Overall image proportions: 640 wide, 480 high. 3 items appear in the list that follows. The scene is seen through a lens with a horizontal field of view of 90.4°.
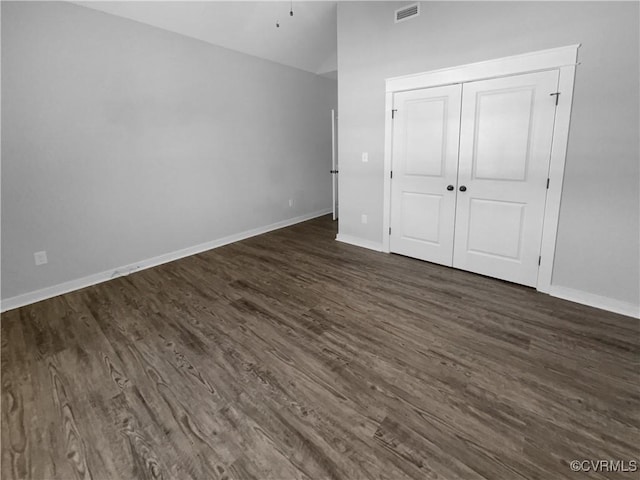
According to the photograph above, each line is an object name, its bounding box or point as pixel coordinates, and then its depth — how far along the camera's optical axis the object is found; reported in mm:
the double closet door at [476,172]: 2941
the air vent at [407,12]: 3410
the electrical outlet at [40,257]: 3127
